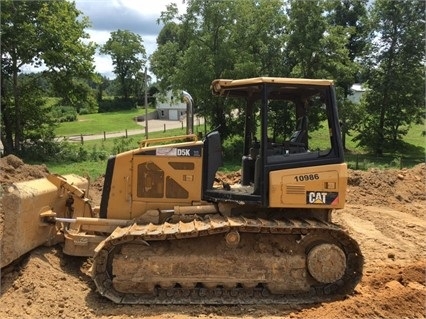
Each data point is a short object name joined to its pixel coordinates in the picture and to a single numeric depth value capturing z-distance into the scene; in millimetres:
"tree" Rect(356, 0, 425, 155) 29547
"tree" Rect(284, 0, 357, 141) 27516
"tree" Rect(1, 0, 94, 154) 24119
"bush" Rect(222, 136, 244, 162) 19406
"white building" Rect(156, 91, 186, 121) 61656
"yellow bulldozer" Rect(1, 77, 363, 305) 6230
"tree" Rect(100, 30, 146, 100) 78312
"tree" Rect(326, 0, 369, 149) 28406
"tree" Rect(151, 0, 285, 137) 26031
